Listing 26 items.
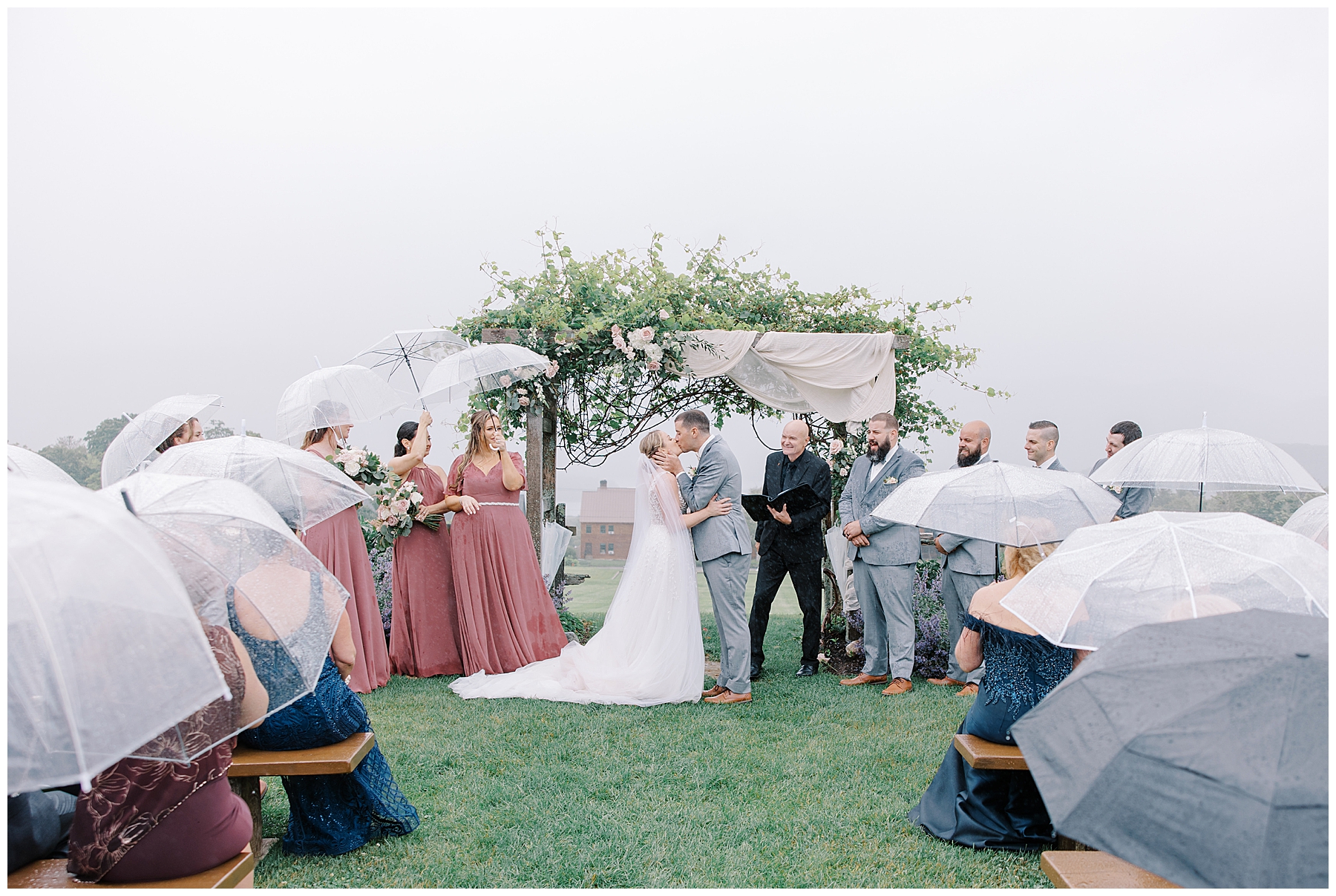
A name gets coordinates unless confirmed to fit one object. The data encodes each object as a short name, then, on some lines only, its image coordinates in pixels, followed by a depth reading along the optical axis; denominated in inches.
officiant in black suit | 261.9
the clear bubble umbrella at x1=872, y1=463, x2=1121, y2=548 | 156.7
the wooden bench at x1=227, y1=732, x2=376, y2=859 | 121.7
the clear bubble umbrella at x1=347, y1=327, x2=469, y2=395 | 282.4
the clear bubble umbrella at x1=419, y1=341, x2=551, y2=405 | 261.1
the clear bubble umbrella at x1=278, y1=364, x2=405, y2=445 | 224.5
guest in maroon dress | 87.8
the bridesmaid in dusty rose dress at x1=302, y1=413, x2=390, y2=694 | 234.5
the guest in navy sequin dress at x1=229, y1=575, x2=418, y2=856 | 125.4
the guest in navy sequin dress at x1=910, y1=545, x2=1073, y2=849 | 130.8
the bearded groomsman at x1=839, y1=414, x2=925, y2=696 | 252.4
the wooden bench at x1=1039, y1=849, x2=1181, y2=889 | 90.8
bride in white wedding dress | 231.6
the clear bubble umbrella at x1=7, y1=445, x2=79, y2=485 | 111.3
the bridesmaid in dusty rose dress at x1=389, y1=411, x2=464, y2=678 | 264.7
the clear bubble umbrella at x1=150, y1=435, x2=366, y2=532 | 130.2
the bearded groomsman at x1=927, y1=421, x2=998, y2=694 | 240.1
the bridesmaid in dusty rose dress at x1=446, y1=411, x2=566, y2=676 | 264.1
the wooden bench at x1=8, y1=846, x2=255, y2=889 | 88.9
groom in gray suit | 235.9
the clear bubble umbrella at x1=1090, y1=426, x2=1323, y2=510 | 191.2
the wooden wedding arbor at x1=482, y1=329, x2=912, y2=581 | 305.1
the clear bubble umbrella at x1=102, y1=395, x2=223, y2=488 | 201.5
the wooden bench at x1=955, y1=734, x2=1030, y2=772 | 127.7
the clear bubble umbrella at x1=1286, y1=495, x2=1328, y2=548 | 125.2
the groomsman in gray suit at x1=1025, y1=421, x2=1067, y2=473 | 248.4
